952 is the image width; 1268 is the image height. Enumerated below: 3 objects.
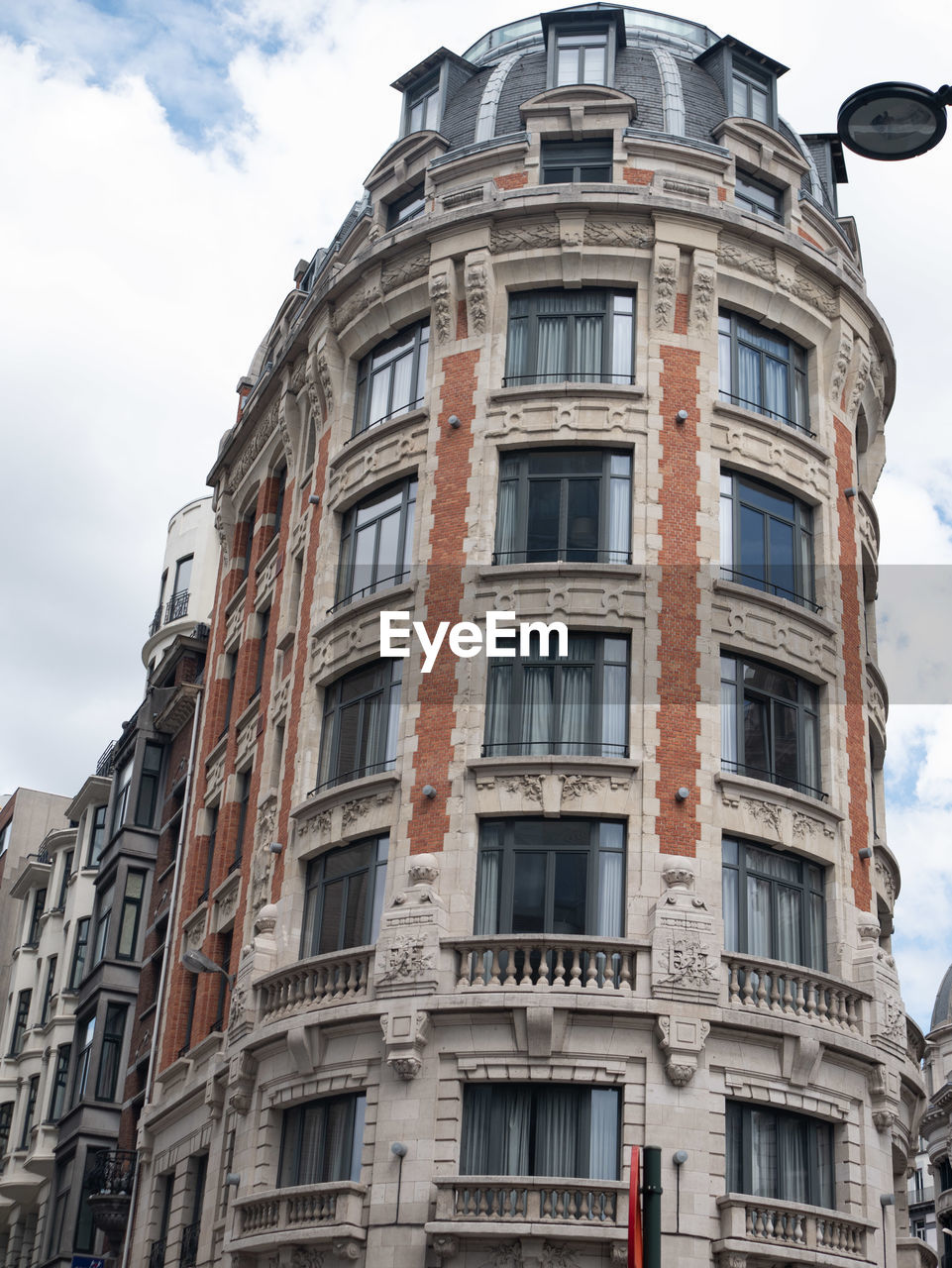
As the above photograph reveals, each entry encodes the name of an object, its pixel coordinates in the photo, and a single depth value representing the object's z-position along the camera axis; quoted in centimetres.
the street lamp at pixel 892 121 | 1313
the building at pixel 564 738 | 2680
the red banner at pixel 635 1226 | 1828
